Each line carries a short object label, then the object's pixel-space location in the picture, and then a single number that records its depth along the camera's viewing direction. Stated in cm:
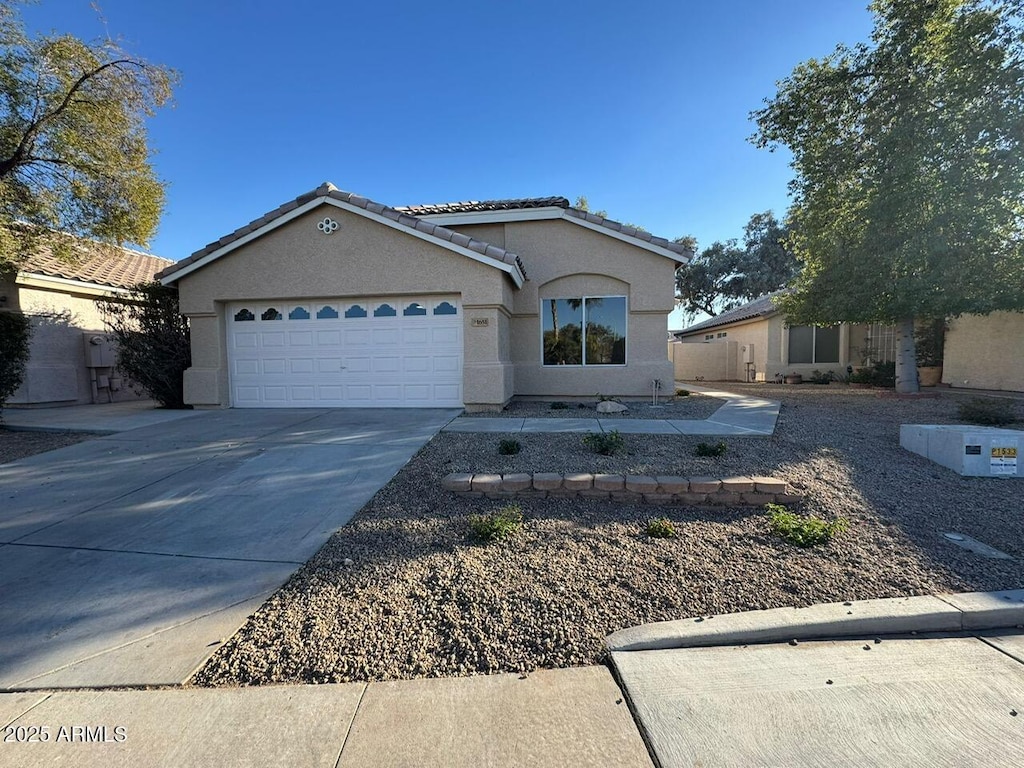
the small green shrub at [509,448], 599
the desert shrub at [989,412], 770
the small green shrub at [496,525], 379
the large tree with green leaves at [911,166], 945
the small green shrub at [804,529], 369
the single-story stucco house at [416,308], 976
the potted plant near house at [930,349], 1609
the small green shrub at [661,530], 382
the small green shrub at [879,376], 1545
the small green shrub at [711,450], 584
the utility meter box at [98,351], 1273
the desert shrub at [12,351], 853
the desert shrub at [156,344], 1077
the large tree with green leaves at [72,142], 842
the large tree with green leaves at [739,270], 3219
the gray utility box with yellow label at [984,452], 520
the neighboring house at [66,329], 1143
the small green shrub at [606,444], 602
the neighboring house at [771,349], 1844
